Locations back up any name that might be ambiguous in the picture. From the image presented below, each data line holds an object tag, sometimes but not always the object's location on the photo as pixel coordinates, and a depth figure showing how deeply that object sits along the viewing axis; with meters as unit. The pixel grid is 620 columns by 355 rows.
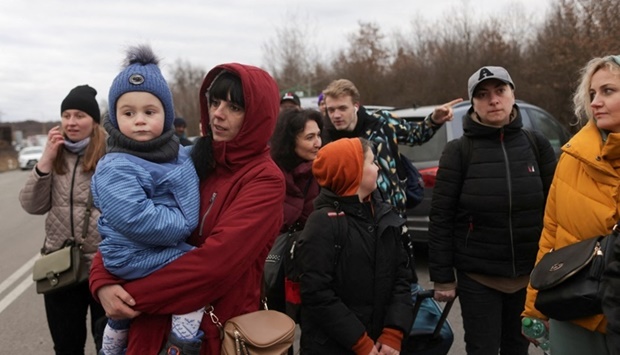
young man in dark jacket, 3.66
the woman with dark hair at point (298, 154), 3.20
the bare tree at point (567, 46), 14.06
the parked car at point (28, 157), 38.17
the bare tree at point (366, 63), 31.45
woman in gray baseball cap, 2.80
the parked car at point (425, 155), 5.82
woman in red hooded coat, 1.68
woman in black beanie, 2.92
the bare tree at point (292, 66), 35.44
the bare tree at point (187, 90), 51.27
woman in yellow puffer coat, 2.04
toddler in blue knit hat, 1.67
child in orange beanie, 2.37
